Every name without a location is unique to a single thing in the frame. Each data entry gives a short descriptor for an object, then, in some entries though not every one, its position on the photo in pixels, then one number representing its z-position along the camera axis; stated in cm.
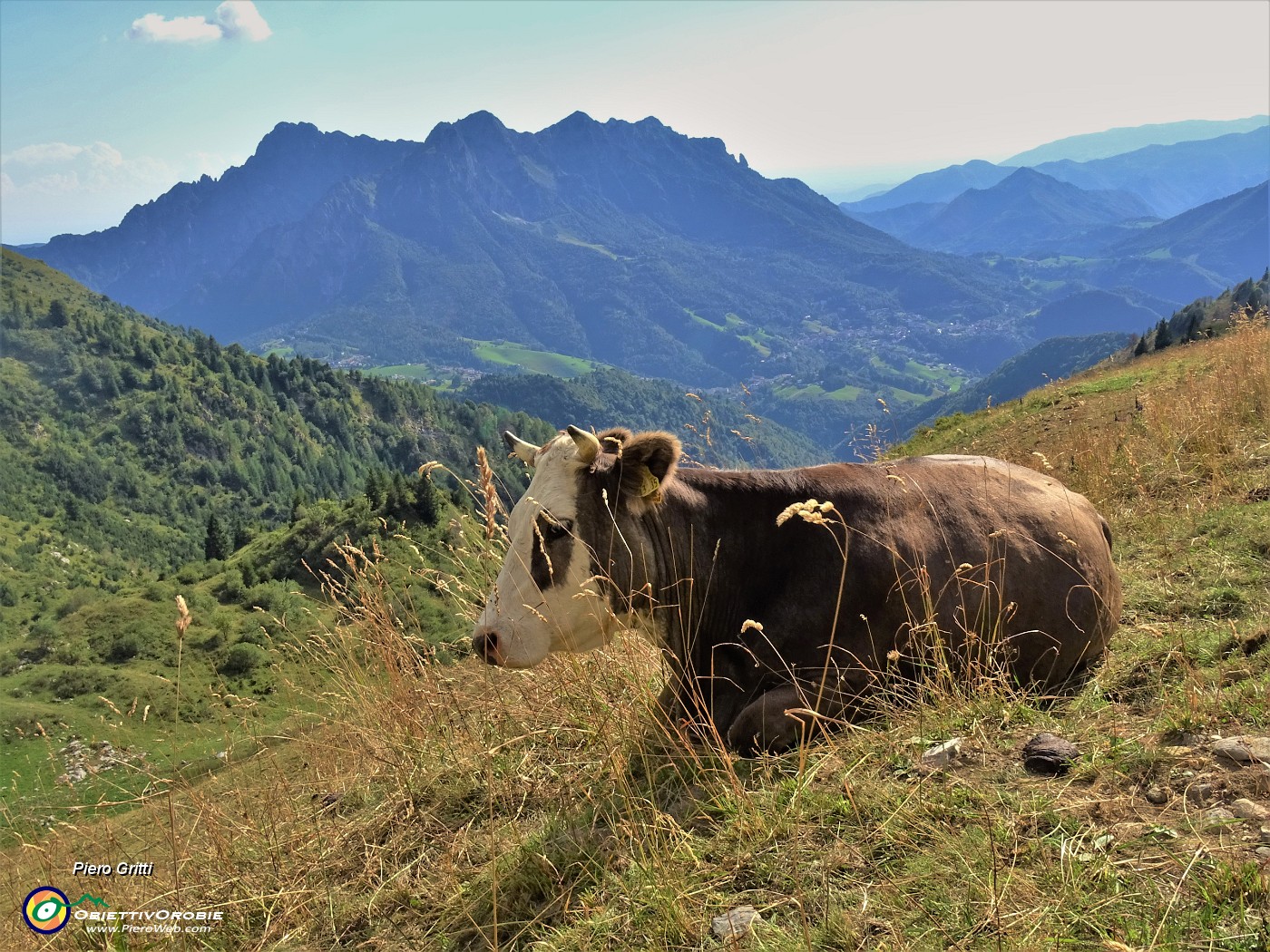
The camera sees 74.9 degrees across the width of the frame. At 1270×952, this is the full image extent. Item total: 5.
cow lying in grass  459
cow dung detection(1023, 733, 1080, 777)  347
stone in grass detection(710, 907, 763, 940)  297
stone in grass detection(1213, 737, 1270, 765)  323
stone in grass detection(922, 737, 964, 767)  369
